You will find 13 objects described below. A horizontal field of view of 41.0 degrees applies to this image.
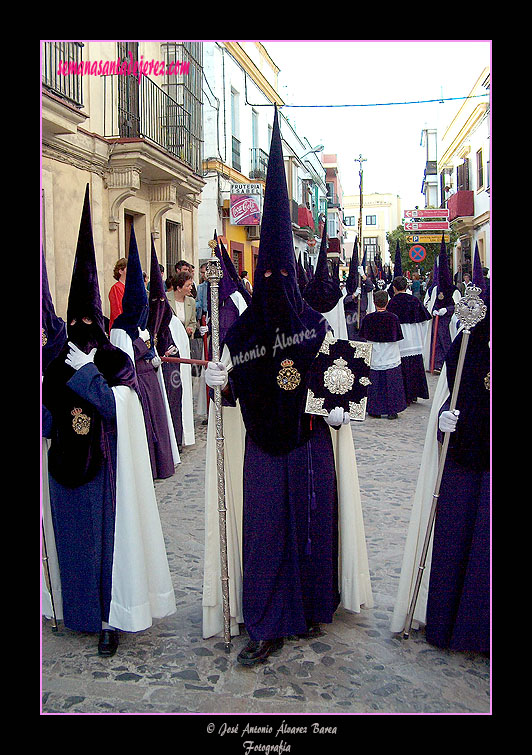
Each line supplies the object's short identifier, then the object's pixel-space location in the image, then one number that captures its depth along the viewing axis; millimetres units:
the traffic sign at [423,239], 25250
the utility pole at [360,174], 17609
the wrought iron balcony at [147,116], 11812
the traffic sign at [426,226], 25812
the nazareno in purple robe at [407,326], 11008
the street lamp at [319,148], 35109
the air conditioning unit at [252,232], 23312
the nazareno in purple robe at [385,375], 10164
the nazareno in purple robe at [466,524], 3346
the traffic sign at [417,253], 18250
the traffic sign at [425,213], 28062
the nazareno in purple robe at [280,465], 3479
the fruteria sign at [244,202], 18656
